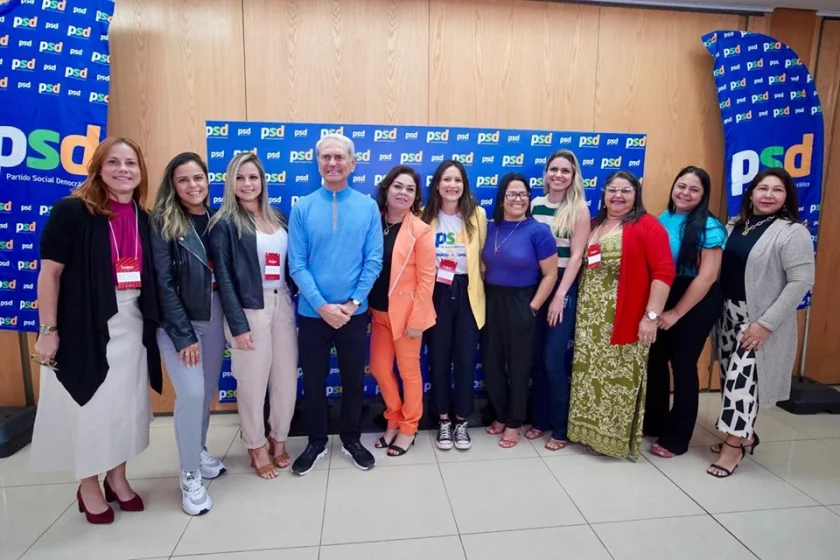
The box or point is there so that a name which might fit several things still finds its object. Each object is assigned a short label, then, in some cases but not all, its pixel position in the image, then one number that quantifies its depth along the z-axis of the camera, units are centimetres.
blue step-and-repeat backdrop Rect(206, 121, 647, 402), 303
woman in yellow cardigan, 271
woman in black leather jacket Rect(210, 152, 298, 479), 228
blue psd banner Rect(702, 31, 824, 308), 329
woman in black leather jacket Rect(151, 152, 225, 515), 210
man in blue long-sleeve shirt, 241
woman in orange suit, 256
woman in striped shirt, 272
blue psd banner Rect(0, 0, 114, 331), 271
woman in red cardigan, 251
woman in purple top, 267
